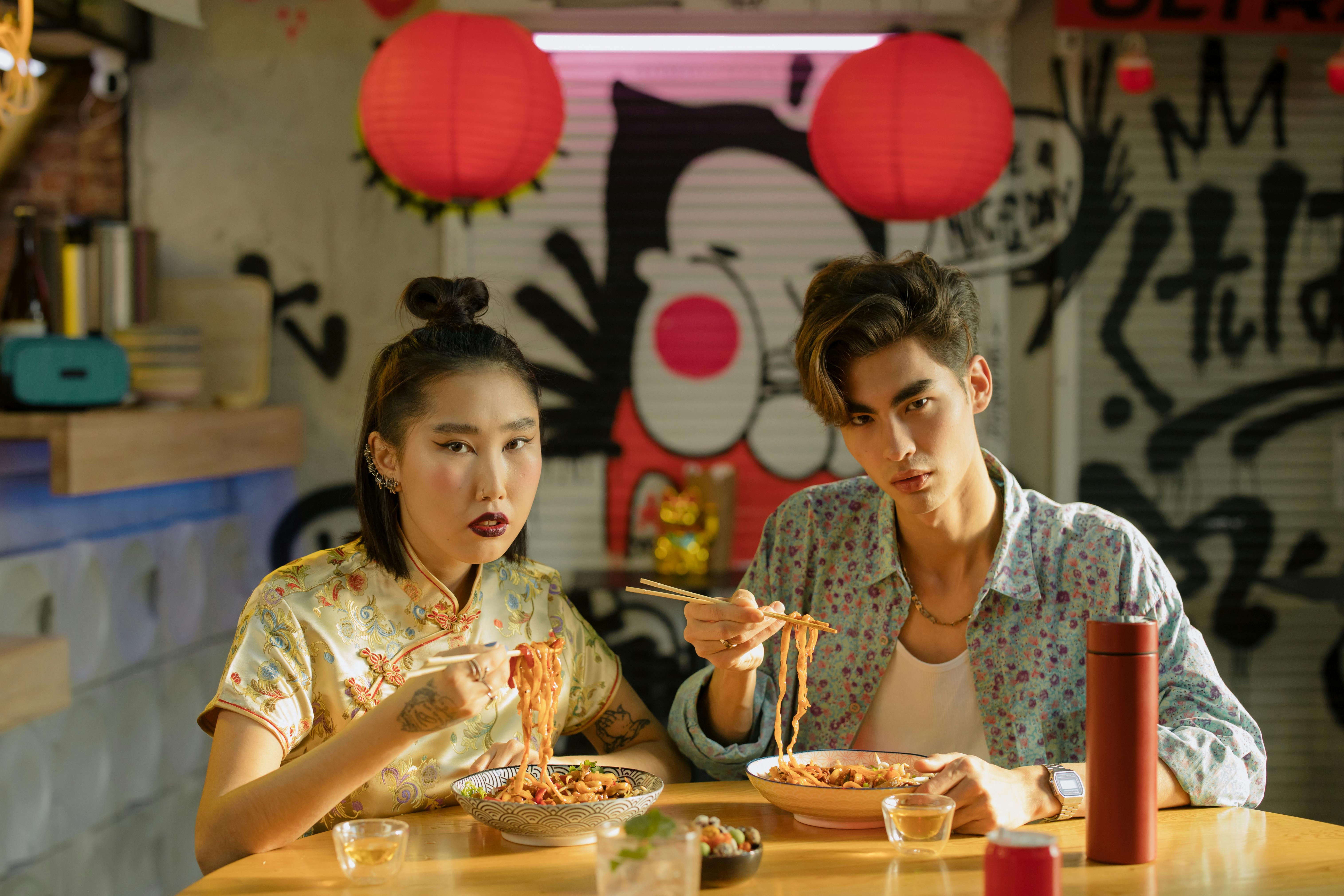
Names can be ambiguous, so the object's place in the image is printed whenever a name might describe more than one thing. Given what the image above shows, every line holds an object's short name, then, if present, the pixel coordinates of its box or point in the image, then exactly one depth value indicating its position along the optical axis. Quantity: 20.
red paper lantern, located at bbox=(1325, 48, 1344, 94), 3.74
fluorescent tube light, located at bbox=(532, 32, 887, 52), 4.07
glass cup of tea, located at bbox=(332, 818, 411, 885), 1.38
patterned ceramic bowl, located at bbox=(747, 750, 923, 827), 1.54
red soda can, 1.21
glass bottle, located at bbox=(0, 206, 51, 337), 3.36
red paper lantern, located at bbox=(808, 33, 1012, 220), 2.93
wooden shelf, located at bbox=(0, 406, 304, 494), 2.71
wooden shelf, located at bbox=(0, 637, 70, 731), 2.18
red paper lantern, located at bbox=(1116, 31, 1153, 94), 3.80
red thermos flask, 1.39
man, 1.82
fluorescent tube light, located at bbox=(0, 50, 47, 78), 3.72
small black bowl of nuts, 1.36
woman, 1.60
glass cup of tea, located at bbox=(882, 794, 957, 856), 1.44
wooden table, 1.39
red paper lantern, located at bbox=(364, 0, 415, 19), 4.07
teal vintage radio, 2.77
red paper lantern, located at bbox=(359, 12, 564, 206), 2.92
